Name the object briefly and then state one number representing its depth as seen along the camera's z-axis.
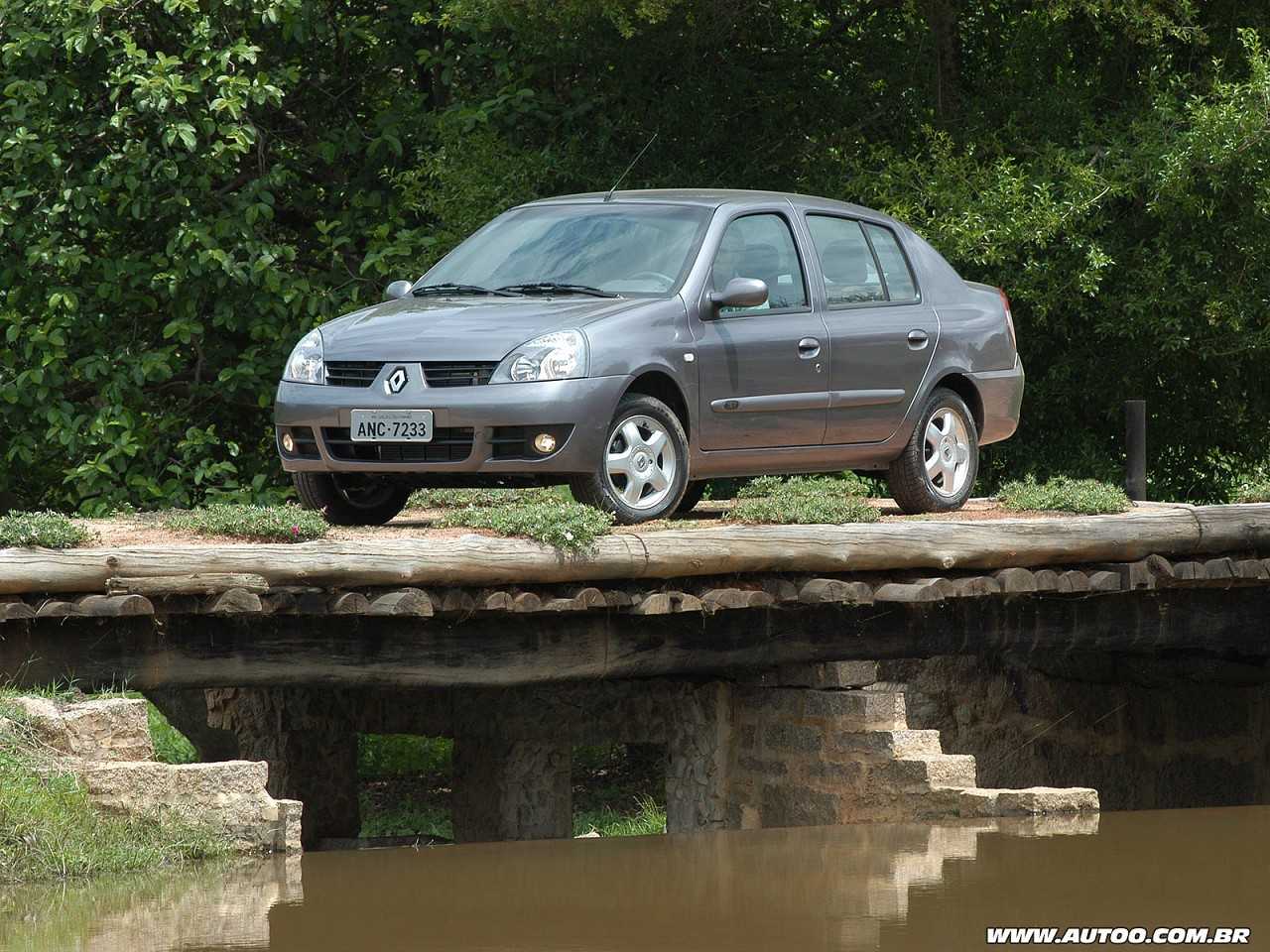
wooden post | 26.64
